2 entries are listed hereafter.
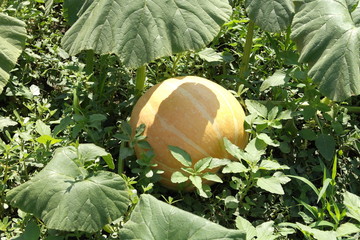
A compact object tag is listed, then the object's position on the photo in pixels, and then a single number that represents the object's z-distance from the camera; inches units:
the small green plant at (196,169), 109.0
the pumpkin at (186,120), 116.0
